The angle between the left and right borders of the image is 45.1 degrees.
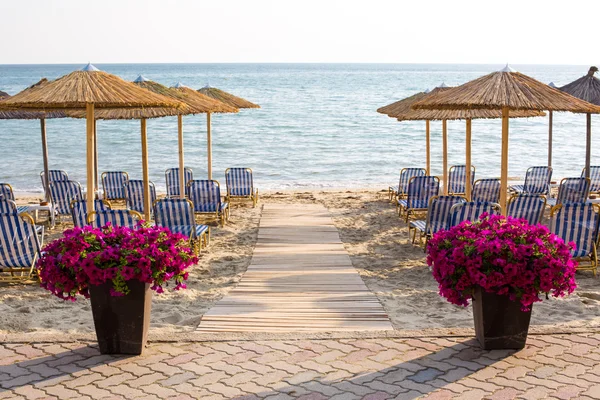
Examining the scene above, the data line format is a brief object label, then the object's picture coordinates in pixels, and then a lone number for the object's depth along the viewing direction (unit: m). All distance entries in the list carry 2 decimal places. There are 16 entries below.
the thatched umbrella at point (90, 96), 7.36
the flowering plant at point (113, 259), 5.17
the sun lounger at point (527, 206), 9.04
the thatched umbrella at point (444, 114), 11.01
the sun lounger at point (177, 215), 9.23
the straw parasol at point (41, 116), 11.92
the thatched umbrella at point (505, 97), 7.78
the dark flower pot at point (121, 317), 5.34
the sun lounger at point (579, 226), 7.98
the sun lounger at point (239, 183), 13.21
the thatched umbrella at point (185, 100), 10.25
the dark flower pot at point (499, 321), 5.40
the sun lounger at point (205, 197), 11.20
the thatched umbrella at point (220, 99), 13.82
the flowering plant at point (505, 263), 5.17
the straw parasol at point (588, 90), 12.82
